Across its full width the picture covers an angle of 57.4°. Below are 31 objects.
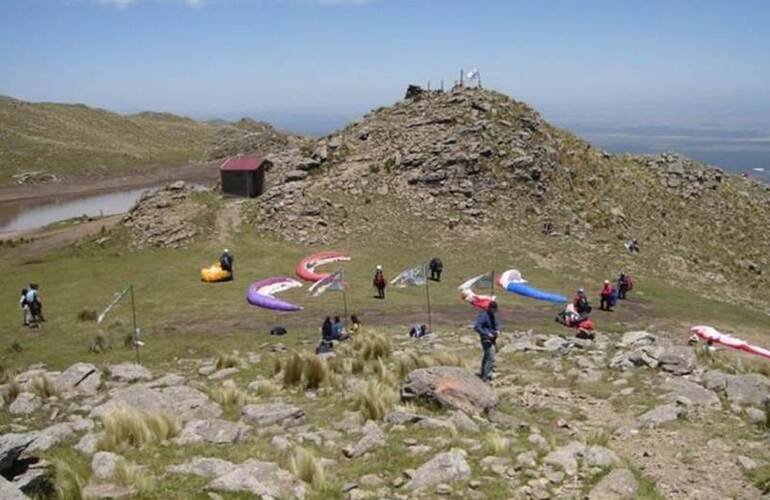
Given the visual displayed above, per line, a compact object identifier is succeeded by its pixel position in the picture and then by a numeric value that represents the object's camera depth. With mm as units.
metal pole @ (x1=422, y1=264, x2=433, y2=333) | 28653
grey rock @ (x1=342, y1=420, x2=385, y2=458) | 13797
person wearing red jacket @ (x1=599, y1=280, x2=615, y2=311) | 34375
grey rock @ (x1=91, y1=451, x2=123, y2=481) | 12211
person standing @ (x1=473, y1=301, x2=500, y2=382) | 19219
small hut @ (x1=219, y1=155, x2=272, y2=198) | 54688
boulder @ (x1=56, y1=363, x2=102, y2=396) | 19828
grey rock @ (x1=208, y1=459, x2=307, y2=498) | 11523
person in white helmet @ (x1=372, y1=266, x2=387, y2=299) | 34656
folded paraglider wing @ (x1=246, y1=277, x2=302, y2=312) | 32969
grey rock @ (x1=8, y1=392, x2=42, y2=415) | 18141
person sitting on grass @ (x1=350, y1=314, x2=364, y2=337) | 27184
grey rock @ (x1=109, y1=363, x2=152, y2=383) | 21188
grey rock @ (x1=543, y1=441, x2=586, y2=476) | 12555
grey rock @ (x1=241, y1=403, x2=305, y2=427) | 16328
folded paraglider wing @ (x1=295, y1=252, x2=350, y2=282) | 38938
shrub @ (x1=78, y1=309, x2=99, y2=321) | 31797
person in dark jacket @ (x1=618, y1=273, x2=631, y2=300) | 37062
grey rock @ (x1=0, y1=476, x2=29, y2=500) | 9930
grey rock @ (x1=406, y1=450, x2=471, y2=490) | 12203
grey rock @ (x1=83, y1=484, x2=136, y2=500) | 11062
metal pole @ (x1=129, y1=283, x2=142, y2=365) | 24572
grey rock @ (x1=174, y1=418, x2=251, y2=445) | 14624
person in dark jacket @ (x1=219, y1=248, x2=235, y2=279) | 38688
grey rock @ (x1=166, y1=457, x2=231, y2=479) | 12398
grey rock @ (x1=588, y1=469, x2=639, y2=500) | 11602
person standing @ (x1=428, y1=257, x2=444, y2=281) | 39500
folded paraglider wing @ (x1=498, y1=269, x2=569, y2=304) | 36188
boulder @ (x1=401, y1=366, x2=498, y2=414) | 16031
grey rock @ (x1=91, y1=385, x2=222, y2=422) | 16688
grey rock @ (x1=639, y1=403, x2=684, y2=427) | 15484
